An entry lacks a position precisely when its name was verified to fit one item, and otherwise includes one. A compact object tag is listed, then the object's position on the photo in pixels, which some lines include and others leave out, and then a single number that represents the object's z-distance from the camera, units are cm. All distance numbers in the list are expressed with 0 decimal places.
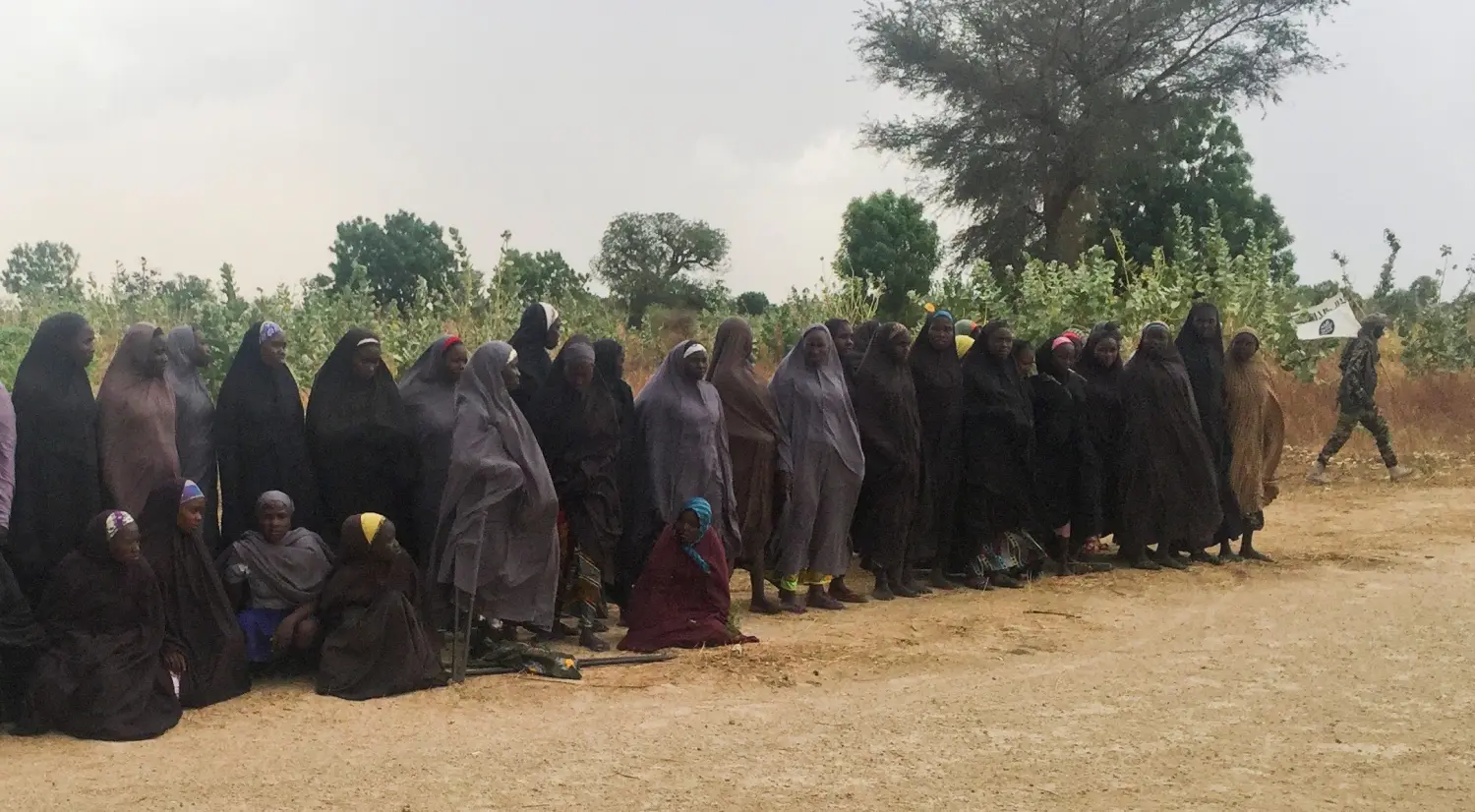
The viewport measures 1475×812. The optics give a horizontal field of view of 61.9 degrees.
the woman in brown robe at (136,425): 544
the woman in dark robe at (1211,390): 869
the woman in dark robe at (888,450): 755
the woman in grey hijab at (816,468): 727
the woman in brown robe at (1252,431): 870
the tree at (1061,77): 2289
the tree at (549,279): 1983
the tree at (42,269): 1692
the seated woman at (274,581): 548
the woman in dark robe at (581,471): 633
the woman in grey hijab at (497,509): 570
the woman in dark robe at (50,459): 526
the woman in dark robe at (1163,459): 842
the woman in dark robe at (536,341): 678
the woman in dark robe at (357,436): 591
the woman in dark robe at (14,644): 484
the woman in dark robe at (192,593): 517
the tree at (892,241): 3378
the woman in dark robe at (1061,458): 819
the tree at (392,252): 2834
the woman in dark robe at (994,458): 788
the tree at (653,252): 3042
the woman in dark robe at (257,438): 586
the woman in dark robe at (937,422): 781
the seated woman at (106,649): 473
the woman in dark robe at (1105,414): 850
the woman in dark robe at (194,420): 585
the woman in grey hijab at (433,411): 613
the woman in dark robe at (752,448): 711
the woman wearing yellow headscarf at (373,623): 532
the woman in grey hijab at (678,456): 666
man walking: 1185
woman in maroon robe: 620
